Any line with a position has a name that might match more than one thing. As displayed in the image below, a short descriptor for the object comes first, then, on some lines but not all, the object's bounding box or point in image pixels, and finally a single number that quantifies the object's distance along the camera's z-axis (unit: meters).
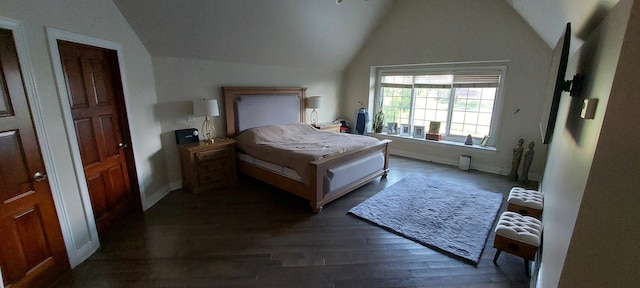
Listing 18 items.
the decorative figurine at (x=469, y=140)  4.70
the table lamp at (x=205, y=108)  3.38
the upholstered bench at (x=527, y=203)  2.37
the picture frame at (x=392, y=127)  5.70
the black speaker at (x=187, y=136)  3.45
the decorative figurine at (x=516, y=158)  4.01
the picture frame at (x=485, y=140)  4.55
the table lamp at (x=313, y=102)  5.08
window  4.48
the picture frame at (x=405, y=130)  5.52
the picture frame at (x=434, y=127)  5.09
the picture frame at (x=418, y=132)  5.30
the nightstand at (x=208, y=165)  3.39
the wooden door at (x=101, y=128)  2.30
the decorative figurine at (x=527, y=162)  3.90
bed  3.02
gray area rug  2.44
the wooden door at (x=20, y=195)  1.65
